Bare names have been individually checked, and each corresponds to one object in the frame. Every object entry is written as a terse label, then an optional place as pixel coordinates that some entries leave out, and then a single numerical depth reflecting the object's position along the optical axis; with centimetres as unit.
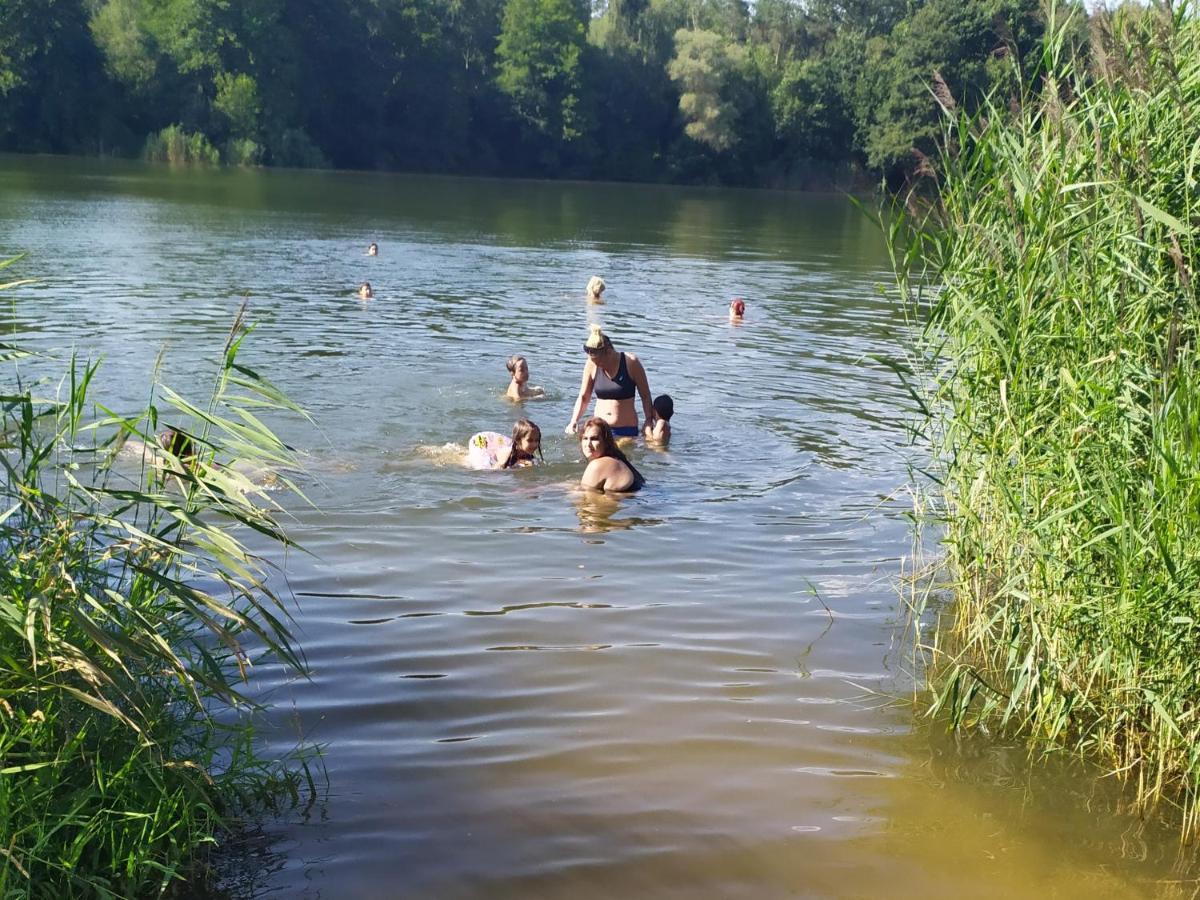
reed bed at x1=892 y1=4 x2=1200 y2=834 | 502
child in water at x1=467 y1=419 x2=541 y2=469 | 1095
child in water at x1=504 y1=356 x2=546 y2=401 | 1381
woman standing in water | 1237
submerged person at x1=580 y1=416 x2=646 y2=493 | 1041
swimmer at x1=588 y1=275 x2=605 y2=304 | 1973
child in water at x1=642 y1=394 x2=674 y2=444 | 1243
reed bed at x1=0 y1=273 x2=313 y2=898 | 378
